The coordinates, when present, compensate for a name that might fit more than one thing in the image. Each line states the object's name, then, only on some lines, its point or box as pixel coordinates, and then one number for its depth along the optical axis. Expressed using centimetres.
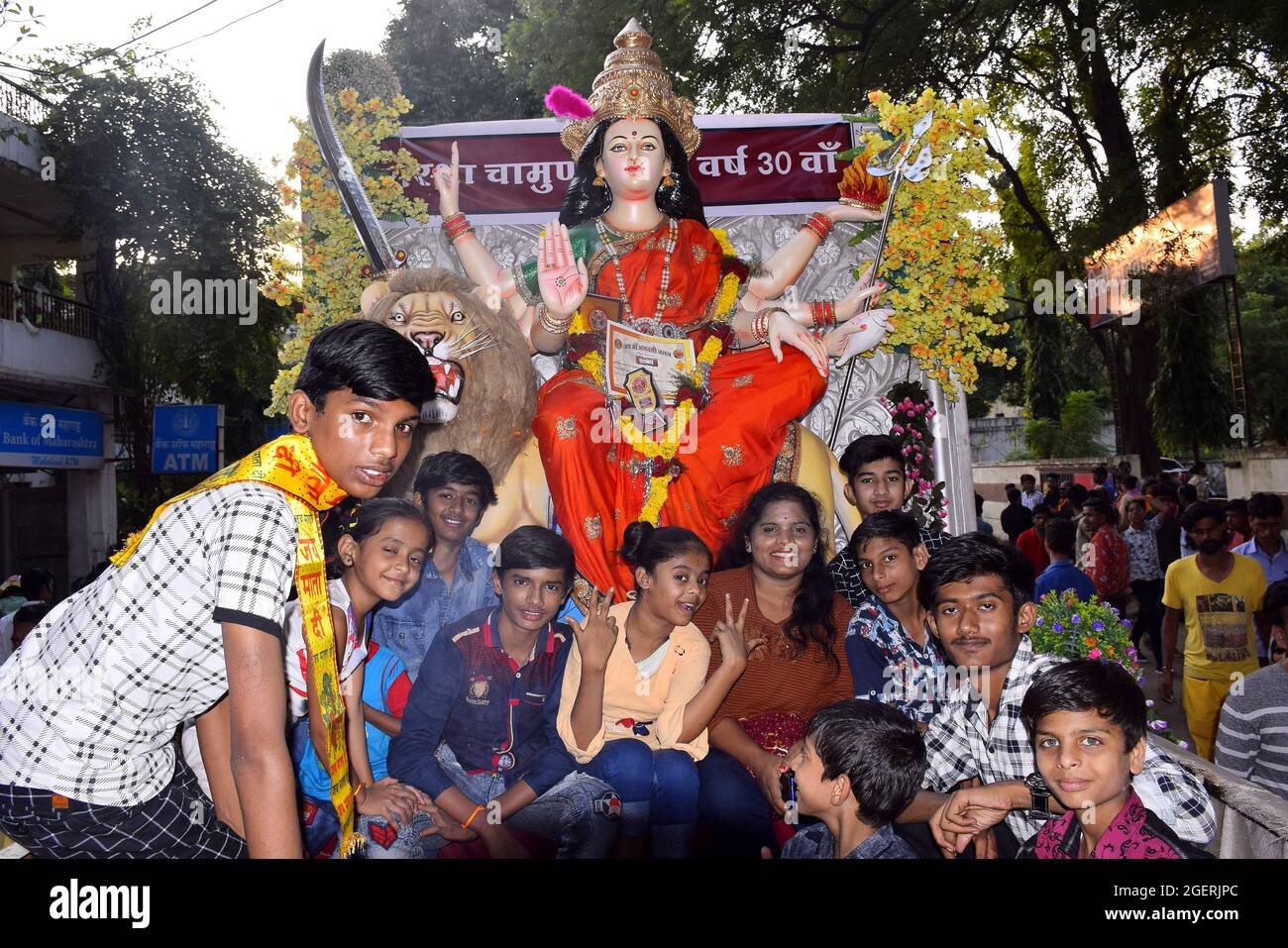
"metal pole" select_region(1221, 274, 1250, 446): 906
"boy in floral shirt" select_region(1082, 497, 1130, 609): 679
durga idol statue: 432
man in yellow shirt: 462
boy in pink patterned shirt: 253
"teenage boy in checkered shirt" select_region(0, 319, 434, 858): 185
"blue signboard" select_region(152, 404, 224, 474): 612
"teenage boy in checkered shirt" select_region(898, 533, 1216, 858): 288
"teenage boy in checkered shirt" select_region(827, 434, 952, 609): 434
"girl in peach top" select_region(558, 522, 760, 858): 330
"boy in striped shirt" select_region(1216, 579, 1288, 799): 328
